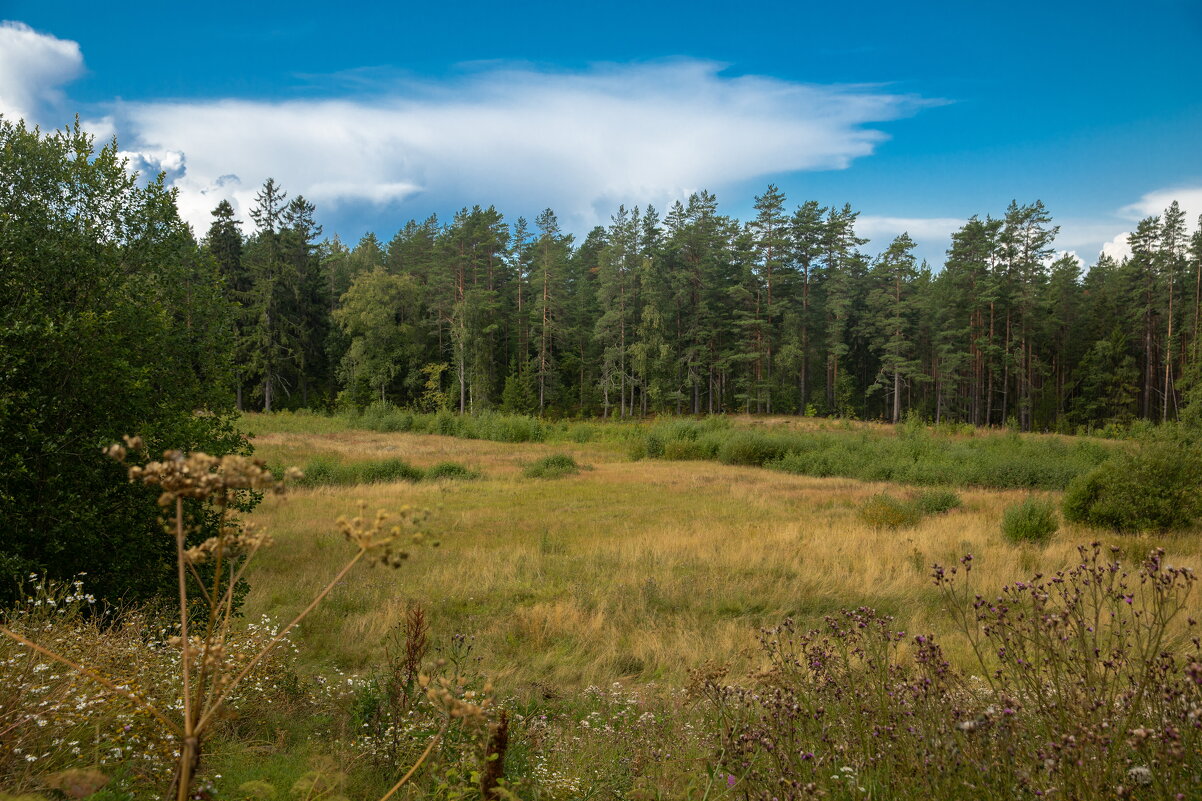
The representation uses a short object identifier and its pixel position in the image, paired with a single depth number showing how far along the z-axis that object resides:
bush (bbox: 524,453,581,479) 23.62
